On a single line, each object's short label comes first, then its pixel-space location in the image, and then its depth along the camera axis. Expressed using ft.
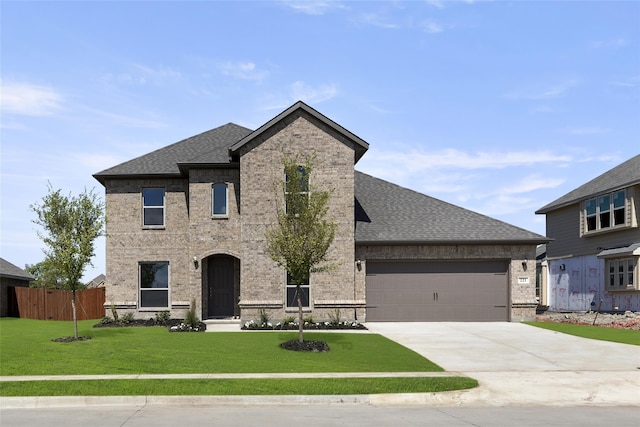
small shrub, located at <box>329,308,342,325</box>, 76.71
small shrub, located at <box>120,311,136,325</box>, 81.41
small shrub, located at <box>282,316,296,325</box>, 75.77
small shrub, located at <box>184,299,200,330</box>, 71.90
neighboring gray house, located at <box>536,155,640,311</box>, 97.60
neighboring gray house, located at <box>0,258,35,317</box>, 112.06
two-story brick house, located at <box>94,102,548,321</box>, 77.82
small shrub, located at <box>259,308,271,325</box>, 76.02
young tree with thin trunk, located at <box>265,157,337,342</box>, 55.67
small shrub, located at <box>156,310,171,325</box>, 81.35
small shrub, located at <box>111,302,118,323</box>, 82.89
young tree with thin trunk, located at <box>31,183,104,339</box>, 64.34
